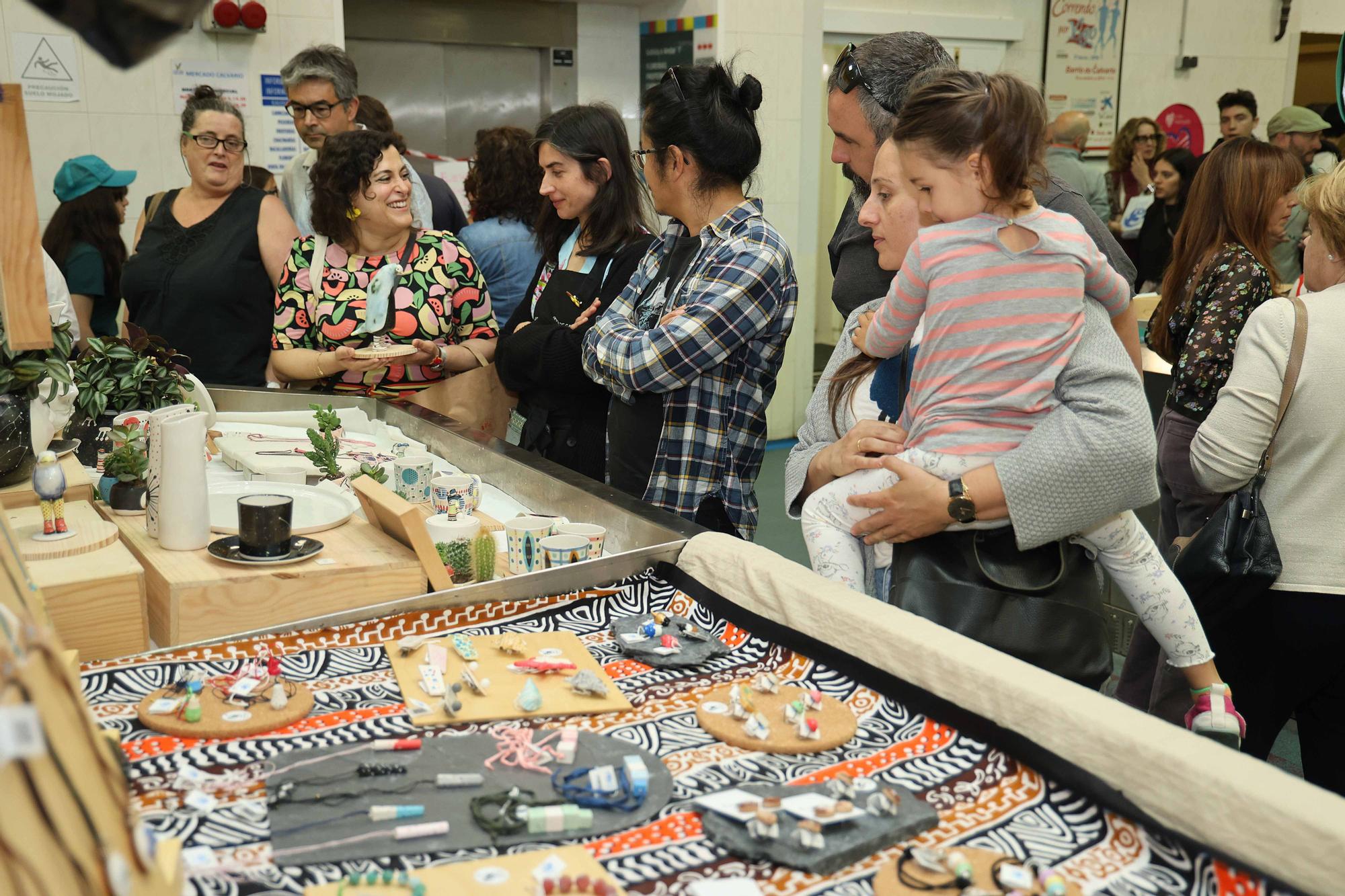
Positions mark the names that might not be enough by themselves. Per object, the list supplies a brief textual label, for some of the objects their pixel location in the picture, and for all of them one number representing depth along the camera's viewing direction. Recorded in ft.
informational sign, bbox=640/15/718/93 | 21.29
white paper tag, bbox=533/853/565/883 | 3.55
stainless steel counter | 5.72
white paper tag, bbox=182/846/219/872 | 3.59
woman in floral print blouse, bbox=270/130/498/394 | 10.65
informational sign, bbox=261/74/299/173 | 18.48
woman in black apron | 9.48
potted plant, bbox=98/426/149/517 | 6.86
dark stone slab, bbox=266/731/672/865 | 3.77
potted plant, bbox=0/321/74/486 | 6.76
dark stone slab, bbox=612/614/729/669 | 5.16
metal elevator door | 21.35
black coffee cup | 5.78
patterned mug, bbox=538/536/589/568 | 6.10
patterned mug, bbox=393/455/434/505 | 7.65
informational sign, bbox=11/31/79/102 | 17.01
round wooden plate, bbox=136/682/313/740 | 4.44
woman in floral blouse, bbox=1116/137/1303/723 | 10.35
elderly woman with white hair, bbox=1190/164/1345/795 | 7.48
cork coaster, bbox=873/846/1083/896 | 3.53
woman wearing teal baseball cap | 14.64
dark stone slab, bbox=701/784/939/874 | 3.67
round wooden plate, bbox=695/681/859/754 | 4.43
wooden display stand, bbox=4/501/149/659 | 5.23
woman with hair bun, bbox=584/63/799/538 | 8.00
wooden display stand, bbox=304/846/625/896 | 3.50
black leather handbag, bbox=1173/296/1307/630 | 7.56
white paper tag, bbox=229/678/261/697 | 4.68
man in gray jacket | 7.87
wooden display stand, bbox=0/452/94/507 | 6.65
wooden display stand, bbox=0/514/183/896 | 2.48
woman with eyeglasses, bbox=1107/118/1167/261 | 25.94
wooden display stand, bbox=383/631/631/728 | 4.71
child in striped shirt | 5.89
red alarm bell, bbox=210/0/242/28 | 17.49
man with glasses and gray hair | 13.62
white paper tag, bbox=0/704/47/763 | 2.35
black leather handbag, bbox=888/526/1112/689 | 5.85
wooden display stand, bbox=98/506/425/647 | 5.43
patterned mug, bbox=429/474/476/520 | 7.32
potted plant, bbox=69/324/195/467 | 8.57
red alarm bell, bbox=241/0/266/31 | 17.76
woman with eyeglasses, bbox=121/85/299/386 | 11.91
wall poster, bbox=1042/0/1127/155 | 27.61
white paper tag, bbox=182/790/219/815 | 3.94
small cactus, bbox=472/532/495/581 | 6.29
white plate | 6.51
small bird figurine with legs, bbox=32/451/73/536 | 5.93
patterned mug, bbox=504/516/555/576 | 6.28
